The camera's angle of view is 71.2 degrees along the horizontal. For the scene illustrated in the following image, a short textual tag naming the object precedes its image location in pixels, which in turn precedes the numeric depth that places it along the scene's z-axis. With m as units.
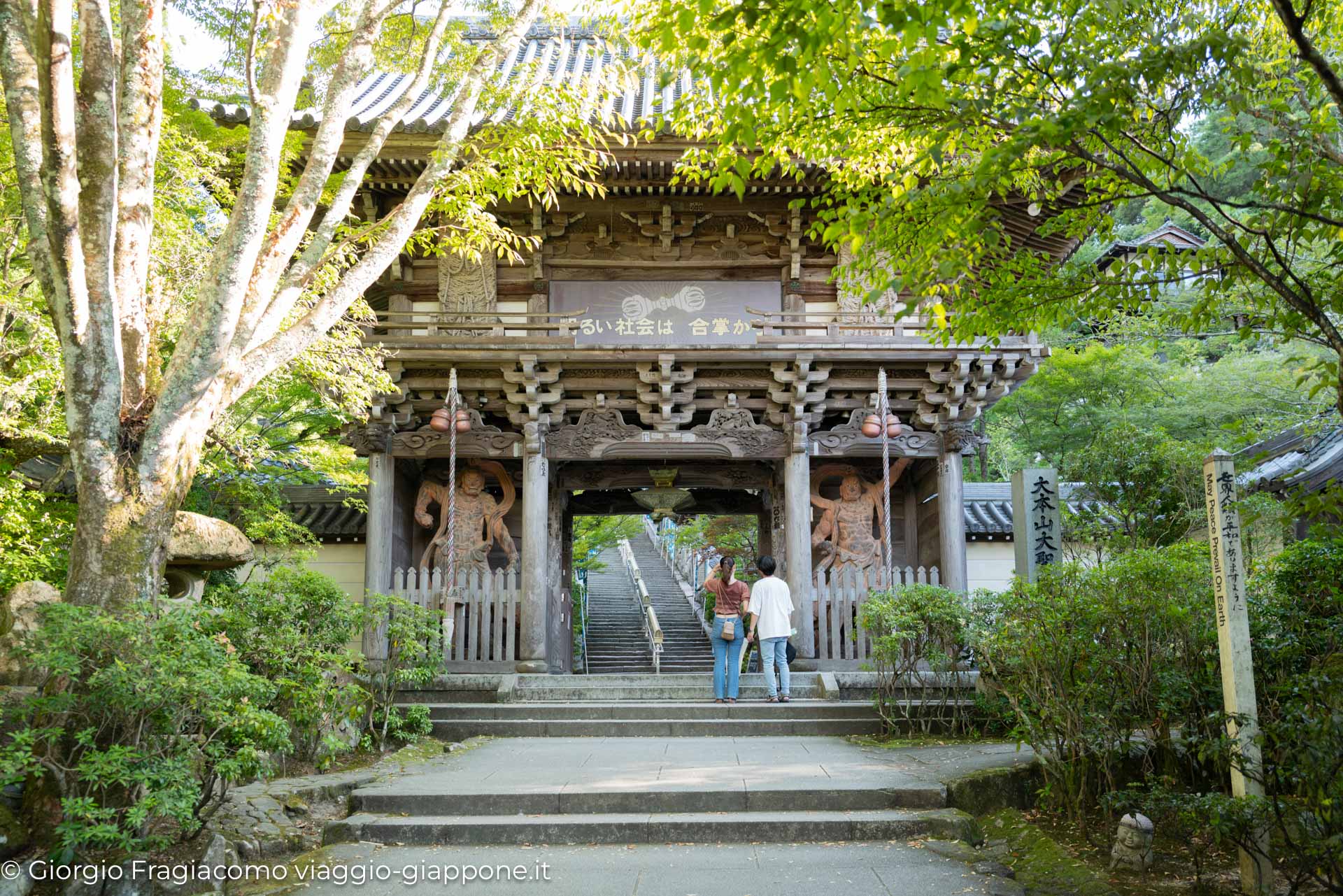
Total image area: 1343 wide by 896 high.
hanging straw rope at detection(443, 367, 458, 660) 10.70
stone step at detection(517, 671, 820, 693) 10.34
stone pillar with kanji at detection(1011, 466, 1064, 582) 8.15
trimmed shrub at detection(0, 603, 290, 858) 4.24
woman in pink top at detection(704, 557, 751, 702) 9.71
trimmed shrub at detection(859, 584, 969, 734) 8.23
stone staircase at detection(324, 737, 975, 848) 5.53
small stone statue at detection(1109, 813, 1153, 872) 4.59
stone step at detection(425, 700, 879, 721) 9.21
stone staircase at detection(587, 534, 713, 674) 18.25
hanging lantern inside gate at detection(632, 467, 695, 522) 14.29
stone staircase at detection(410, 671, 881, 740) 8.93
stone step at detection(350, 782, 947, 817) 5.89
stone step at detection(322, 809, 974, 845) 5.51
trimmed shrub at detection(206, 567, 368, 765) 6.44
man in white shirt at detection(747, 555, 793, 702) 9.75
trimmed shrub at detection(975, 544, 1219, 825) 5.16
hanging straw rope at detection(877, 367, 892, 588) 11.78
